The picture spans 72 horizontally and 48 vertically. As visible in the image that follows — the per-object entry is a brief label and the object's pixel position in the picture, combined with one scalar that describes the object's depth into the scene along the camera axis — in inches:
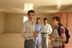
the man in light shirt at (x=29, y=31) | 88.7
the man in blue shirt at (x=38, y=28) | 170.1
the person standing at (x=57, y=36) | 81.8
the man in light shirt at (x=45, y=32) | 170.1
